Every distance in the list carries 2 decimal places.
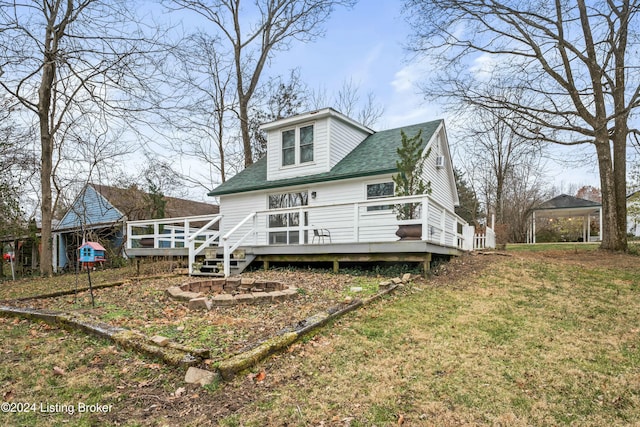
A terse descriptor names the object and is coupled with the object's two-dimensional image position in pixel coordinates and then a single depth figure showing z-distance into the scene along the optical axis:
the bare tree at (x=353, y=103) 23.03
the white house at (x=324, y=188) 9.48
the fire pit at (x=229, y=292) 5.79
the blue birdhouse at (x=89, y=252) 5.96
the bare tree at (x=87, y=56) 6.87
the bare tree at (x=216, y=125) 19.91
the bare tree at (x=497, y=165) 25.41
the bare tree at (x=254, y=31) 19.58
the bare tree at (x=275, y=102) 20.78
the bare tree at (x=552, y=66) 11.54
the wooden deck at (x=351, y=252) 7.91
